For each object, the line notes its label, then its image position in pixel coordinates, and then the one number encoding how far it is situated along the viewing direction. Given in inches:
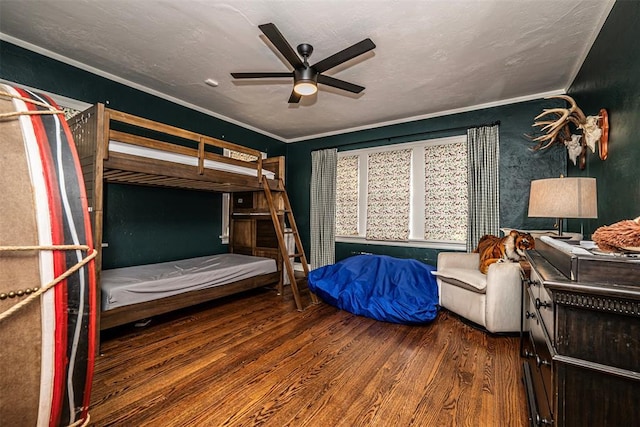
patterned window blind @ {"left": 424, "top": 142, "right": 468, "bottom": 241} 155.3
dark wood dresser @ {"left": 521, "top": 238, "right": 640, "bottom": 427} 32.1
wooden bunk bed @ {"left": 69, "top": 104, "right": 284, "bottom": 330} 83.2
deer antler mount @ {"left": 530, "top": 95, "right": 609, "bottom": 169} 82.0
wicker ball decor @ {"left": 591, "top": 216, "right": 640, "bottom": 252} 35.1
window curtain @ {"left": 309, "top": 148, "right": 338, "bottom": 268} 199.3
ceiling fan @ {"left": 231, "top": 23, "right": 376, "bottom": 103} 77.6
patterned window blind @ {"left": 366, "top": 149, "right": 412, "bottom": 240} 173.3
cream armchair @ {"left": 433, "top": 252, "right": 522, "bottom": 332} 96.0
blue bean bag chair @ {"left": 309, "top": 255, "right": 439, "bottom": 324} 109.4
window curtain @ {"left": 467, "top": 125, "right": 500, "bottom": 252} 144.1
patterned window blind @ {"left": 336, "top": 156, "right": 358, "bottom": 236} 194.9
